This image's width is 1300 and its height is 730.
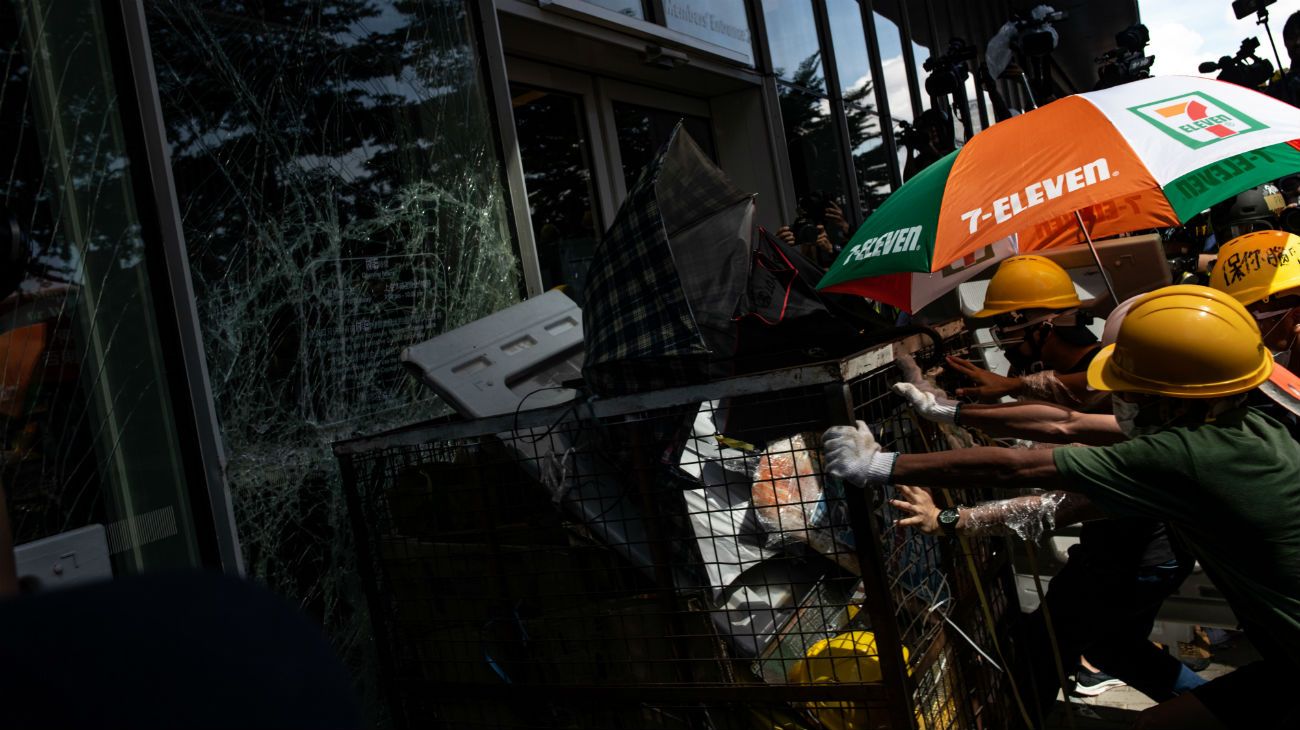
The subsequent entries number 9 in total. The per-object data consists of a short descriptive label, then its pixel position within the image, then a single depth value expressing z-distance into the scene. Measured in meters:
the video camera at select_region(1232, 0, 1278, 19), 9.78
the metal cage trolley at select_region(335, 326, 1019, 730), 2.25
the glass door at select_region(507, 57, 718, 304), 5.54
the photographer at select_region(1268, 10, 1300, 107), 6.93
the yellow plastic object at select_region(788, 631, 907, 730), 2.24
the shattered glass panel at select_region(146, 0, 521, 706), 3.13
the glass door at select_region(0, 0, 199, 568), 2.50
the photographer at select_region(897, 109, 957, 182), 6.73
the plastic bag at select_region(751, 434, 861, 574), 2.24
